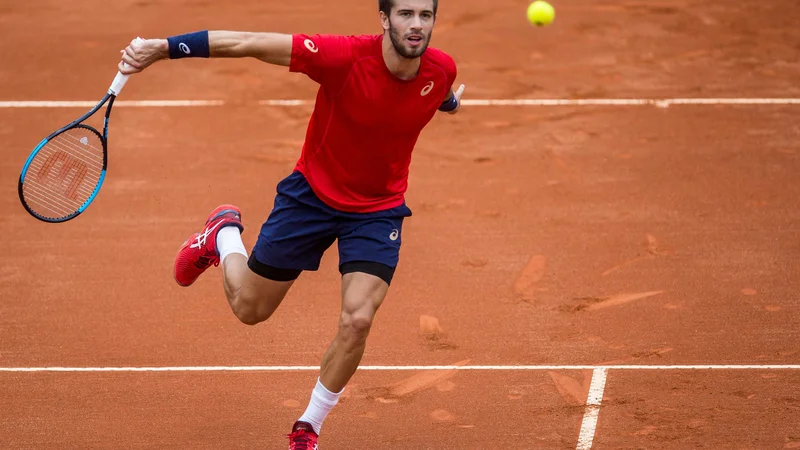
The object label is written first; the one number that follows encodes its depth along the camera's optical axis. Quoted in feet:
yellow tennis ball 69.77
